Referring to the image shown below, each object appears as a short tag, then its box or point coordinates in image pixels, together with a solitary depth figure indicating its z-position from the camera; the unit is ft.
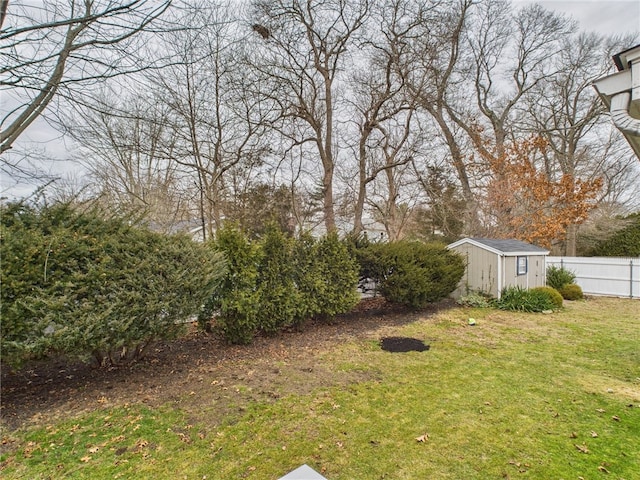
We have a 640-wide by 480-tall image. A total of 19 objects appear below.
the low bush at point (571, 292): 33.45
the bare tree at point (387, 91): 32.50
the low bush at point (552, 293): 28.17
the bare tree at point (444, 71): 32.65
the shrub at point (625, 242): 50.11
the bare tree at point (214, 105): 27.32
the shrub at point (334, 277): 21.01
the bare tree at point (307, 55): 30.81
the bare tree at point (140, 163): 27.99
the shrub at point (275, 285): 17.94
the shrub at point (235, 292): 16.38
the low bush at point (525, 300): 27.49
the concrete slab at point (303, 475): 3.90
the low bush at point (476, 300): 28.92
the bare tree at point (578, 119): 47.01
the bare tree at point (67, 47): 12.10
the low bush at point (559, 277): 35.06
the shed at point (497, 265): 29.50
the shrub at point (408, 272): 24.16
